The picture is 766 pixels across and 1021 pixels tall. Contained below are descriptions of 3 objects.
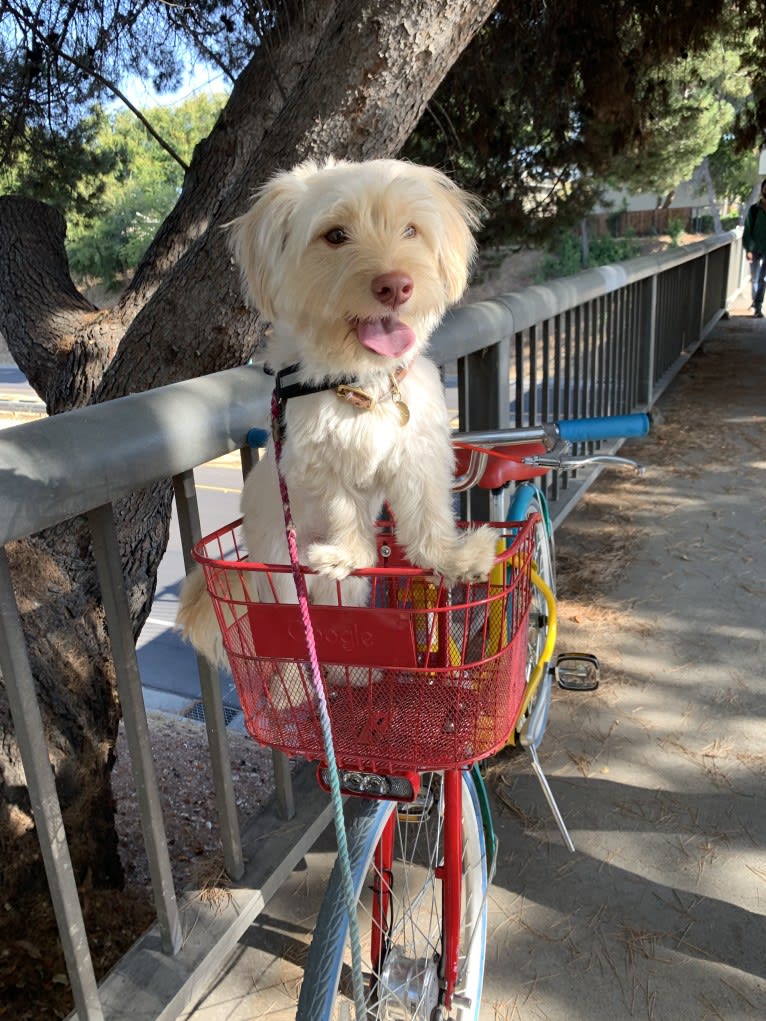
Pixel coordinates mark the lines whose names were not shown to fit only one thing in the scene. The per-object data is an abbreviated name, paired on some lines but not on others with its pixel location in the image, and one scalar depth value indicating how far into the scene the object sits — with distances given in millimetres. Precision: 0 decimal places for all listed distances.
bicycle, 1290
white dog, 1312
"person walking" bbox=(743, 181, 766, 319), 11258
